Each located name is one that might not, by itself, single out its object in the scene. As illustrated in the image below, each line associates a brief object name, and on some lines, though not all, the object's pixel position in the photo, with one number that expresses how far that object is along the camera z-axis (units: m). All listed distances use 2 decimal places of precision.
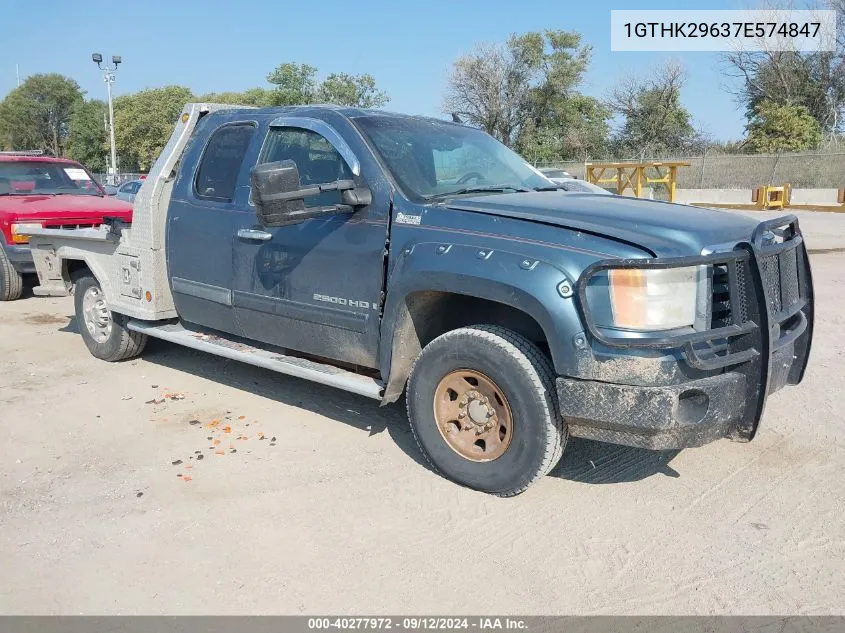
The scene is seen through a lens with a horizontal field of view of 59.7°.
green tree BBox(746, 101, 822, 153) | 34.66
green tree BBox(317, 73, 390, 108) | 49.00
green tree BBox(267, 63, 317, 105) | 50.34
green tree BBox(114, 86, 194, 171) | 62.03
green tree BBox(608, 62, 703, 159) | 44.00
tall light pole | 40.62
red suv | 9.09
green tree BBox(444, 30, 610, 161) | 44.59
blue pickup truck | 3.32
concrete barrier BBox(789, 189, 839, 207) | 27.53
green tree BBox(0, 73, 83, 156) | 79.31
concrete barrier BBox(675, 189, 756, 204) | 30.03
